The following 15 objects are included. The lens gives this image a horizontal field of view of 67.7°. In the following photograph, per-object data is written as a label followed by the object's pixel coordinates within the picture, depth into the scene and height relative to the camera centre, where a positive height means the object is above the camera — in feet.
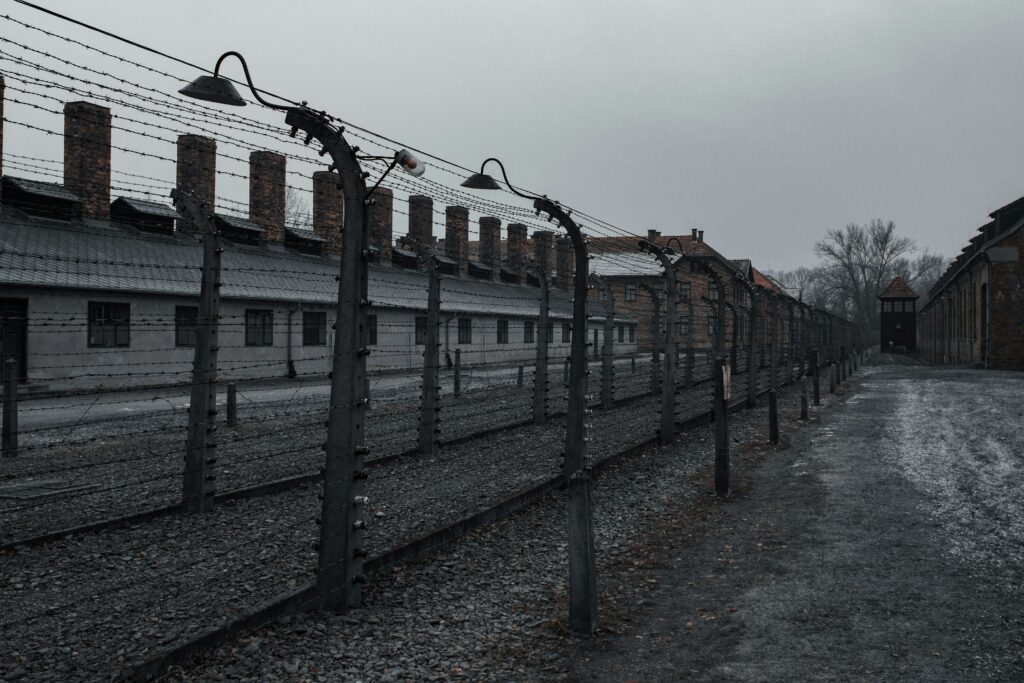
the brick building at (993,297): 113.60 +9.62
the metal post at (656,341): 57.11 +0.73
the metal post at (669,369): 39.40 -0.95
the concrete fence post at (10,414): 33.41 -3.38
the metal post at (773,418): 41.50 -3.62
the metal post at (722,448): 28.94 -3.67
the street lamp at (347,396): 16.14 -1.10
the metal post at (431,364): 33.12 -0.78
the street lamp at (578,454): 15.84 -3.03
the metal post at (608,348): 49.06 +0.09
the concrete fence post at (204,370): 23.30 -0.85
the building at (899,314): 257.14 +13.76
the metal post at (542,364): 42.73 -0.88
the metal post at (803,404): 53.36 -3.58
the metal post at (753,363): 57.98 -0.86
